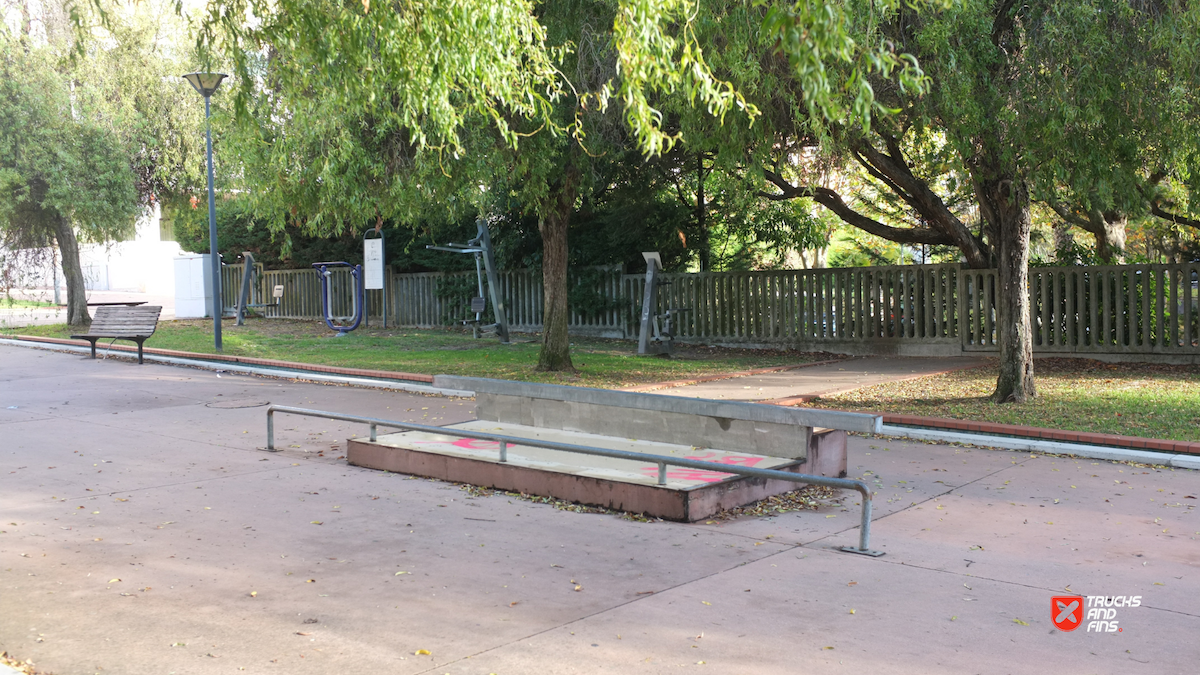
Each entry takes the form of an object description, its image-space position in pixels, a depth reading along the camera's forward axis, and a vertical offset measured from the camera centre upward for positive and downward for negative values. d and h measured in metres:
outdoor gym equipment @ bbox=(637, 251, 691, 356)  18.61 -0.26
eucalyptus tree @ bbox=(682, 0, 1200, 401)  10.08 +2.12
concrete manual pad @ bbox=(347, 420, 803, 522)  6.92 -1.23
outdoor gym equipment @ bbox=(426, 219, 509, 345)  21.39 +0.68
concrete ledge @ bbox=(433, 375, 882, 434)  7.12 -0.78
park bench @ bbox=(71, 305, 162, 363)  18.28 -0.22
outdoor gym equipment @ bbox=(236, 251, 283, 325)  27.28 +0.56
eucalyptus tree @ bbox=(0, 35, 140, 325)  22.27 +3.49
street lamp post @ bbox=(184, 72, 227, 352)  18.12 +2.18
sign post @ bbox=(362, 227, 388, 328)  22.95 +1.03
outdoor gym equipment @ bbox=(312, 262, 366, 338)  24.62 +0.43
